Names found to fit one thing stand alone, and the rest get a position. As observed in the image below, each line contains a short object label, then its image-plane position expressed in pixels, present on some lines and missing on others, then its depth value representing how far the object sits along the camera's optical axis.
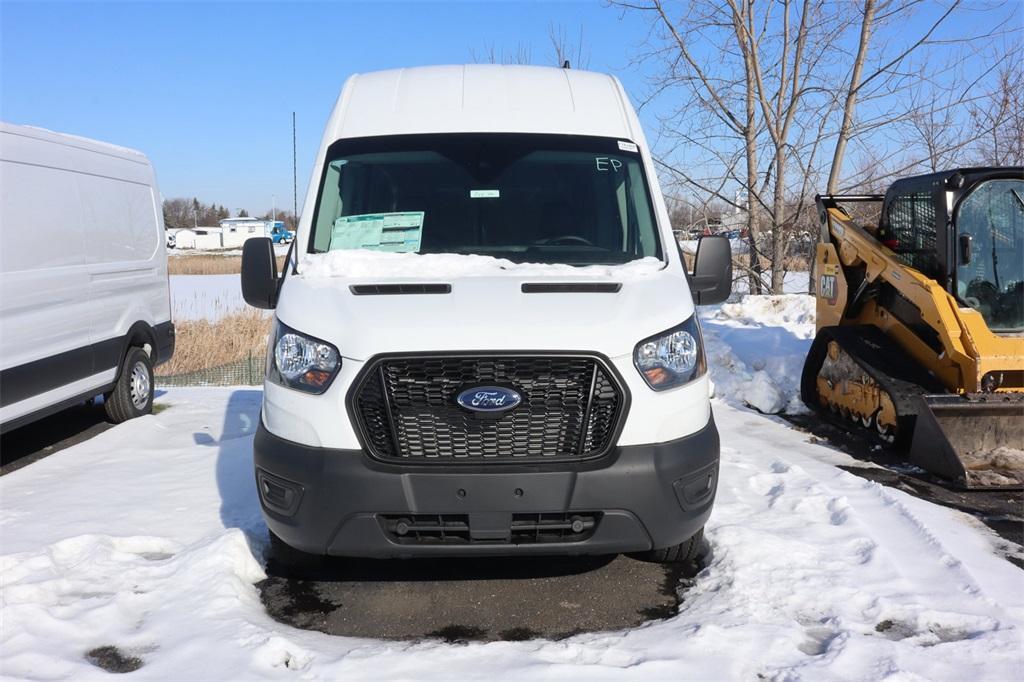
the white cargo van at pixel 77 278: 6.17
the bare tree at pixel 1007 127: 13.19
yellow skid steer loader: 6.23
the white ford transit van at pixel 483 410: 3.39
